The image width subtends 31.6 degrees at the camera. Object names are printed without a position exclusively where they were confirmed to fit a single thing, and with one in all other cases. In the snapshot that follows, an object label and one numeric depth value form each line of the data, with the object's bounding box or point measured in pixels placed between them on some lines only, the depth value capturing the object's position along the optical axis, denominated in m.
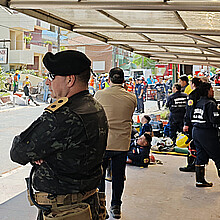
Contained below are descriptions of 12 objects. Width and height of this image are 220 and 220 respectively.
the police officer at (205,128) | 6.08
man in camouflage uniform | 2.27
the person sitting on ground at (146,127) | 7.62
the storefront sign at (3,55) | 27.78
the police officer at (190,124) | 6.31
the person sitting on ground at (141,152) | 7.52
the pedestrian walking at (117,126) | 4.66
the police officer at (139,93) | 22.16
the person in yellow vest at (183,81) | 10.02
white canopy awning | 3.93
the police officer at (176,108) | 9.86
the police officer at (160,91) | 26.02
